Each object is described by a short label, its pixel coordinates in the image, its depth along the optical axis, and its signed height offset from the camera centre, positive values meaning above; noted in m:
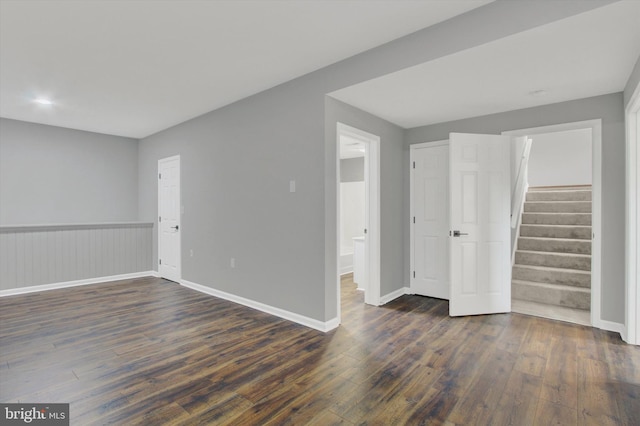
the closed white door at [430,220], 4.38 -0.15
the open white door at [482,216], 3.81 -0.08
